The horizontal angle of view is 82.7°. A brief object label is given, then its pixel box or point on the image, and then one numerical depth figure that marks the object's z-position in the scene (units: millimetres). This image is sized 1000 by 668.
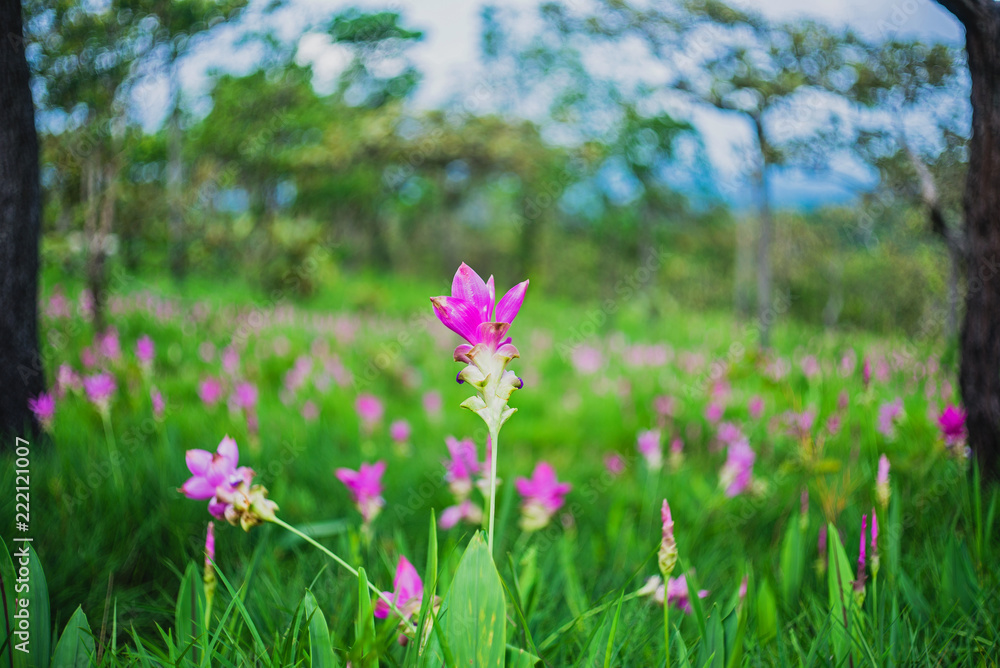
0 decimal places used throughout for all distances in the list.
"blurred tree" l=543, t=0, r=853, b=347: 4801
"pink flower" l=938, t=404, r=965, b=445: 1677
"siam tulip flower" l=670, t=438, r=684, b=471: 2326
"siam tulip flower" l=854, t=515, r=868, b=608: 1203
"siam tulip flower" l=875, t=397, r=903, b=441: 2313
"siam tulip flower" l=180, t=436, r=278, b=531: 959
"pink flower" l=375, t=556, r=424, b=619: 1053
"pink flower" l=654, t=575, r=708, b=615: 1363
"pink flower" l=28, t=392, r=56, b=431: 1898
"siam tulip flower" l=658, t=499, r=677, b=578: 987
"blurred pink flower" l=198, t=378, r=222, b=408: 2873
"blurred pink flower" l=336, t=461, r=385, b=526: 1456
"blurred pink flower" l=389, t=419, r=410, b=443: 2521
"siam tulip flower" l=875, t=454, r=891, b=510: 1339
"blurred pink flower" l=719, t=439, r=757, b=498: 2156
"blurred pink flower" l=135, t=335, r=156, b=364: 2832
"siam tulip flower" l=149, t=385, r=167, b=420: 2336
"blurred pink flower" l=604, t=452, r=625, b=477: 2705
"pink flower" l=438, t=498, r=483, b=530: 1926
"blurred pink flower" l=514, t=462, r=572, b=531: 1634
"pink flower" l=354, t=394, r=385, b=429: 2893
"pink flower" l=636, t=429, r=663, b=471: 2471
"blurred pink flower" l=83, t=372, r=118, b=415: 2174
